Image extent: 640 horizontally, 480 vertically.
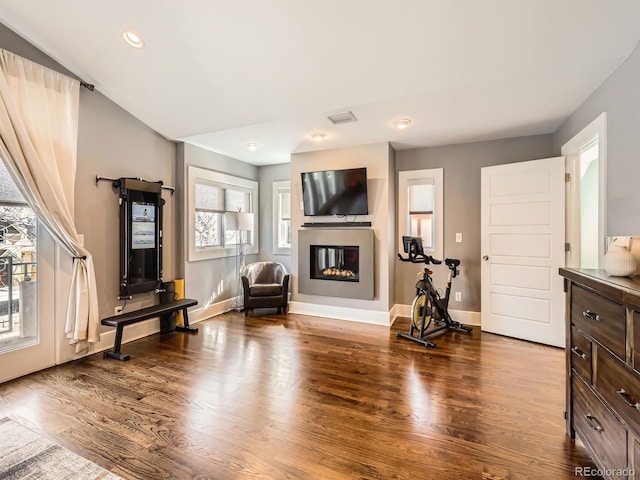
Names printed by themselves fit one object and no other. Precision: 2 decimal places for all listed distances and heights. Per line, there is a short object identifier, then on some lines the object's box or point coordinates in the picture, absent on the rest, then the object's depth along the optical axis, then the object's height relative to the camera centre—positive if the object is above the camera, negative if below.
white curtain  2.45 +0.74
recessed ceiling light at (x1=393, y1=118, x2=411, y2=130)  3.37 +1.32
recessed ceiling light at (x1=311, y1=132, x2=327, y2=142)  3.86 +1.34
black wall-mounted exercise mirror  3.41 +0.07
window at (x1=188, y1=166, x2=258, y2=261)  4.27 +0.52
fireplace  4.21 -0.31
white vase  1.53 -0.11
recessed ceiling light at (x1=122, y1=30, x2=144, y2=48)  2.43 +1.62
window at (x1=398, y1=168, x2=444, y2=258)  4.29 +0.48
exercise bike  3.52 -0.77
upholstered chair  4.55 -0.68
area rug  1.53 -1.16
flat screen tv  4.18 +0.68
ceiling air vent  3.24 +1.33
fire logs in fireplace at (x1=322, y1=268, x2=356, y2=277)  4.44 -0.46
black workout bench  3.04 -0.79
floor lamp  4.63 +0.12
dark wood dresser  1.19 -0.58
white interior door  3.34 -0.09
